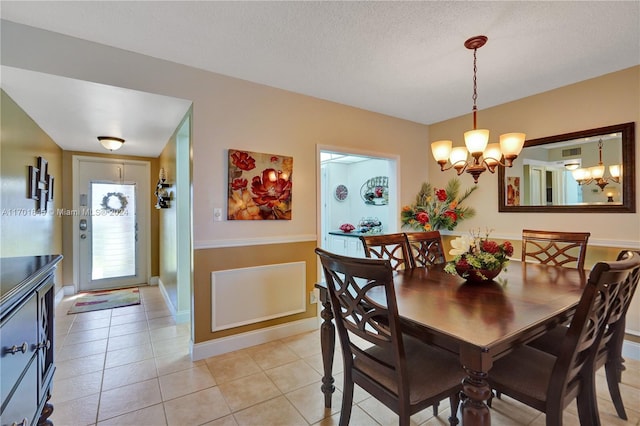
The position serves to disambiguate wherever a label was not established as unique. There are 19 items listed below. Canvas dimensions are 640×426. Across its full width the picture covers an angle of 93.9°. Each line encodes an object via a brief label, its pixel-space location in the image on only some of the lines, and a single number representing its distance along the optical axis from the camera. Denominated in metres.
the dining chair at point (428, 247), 2.61
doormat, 3.90
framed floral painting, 2.72
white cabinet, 4.75
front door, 4.69
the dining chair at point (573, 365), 1.19
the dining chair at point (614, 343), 1.47
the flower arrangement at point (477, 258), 1.87
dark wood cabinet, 0.88
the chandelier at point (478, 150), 2.04
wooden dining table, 1.13
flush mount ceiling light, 3.69
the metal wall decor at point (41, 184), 2.95
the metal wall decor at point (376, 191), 5.33
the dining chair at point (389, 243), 2.34
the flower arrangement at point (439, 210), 3.80
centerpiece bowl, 1.88
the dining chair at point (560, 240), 2.34
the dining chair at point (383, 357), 1.27
